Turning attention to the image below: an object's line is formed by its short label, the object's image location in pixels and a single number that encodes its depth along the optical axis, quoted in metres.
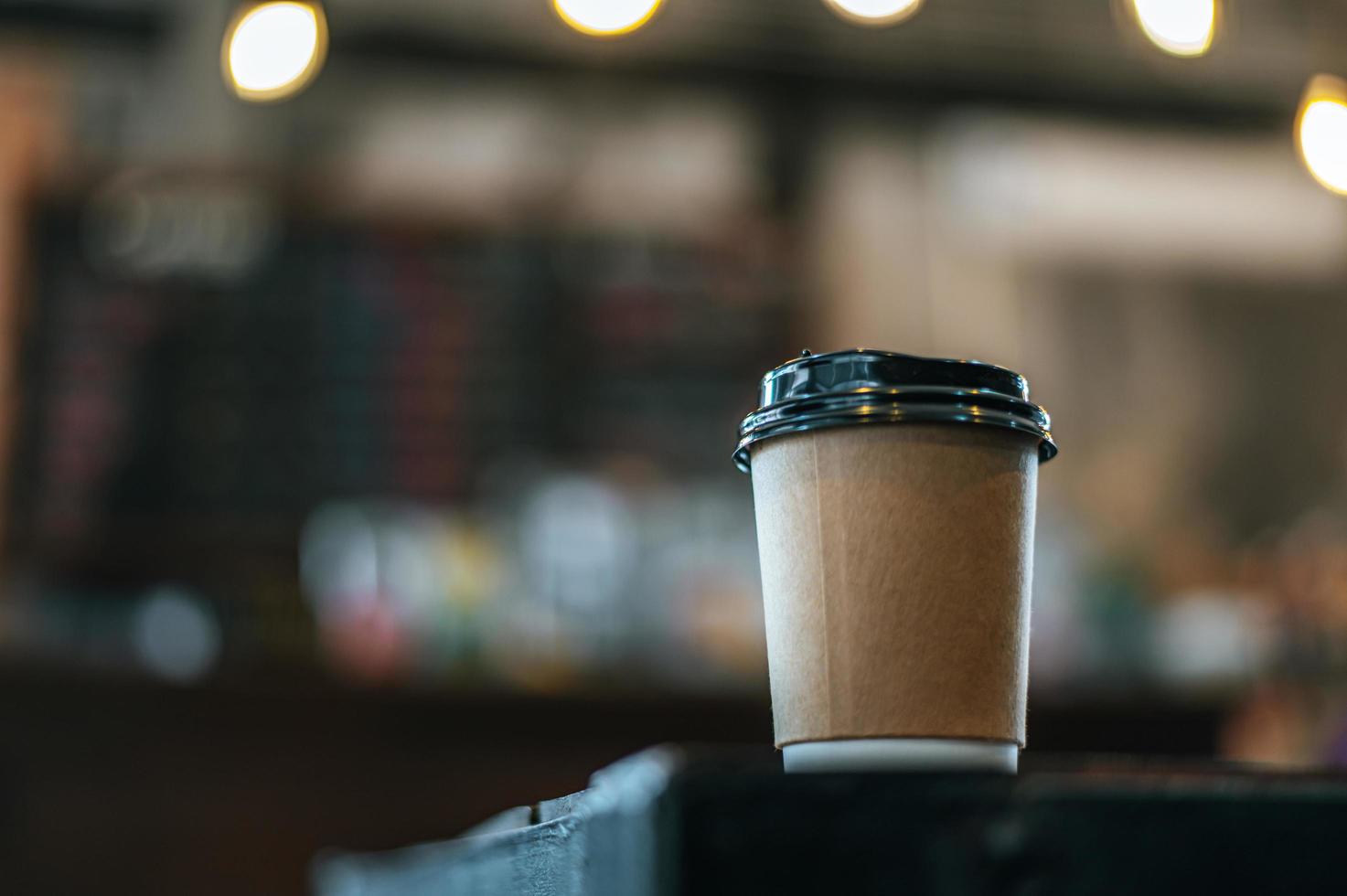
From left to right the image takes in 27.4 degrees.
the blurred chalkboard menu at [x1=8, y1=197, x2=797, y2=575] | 4.46
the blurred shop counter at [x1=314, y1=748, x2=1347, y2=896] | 0.61
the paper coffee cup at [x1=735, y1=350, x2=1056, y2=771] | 0.70
